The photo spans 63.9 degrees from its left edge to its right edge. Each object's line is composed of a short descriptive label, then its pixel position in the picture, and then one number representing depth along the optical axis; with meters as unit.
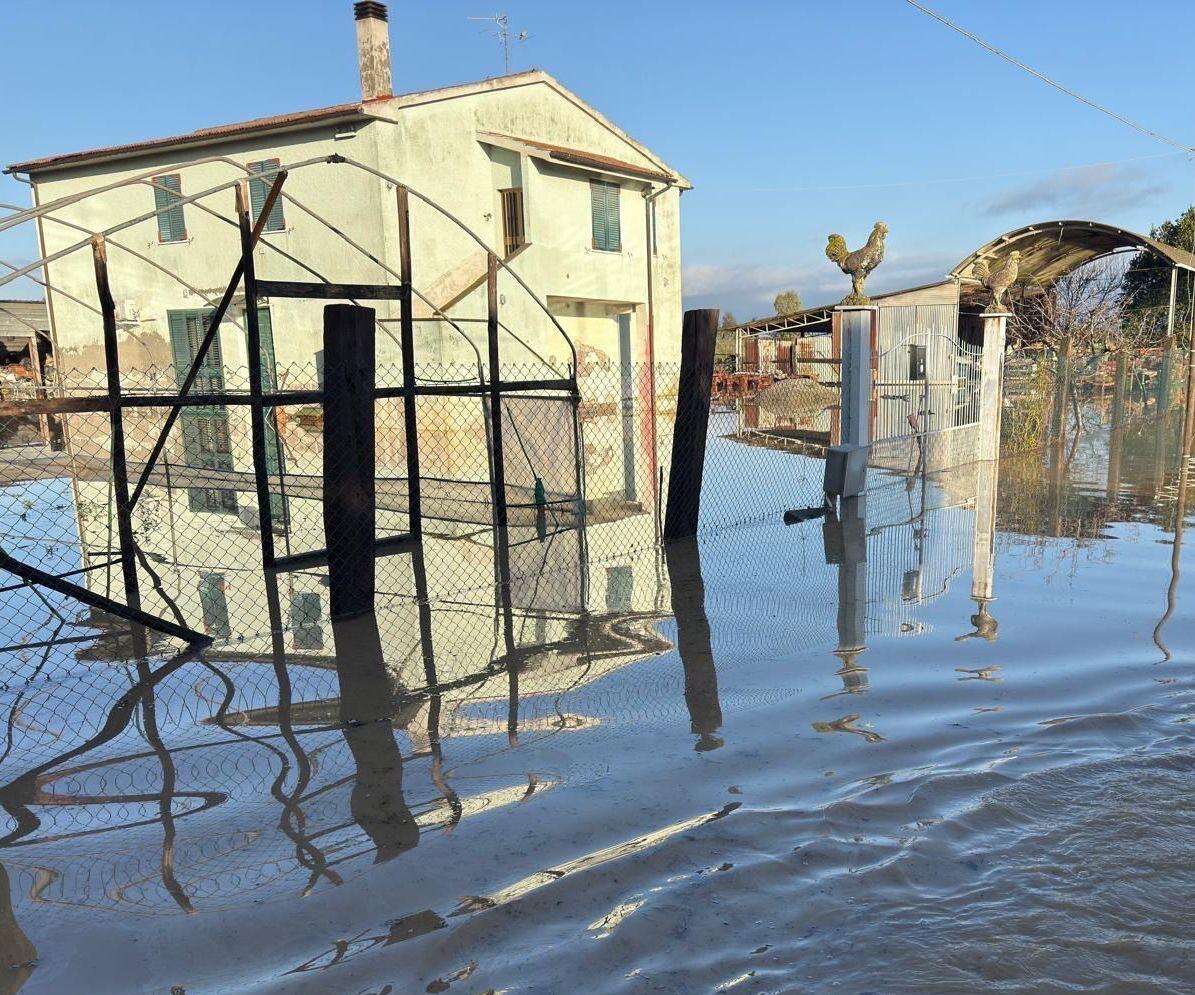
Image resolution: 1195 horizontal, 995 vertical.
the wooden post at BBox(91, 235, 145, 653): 6.75
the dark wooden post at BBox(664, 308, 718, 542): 8.89
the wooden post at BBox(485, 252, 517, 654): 8.87
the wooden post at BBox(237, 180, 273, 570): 7.15
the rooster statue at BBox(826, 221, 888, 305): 16.06
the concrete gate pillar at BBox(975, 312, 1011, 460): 14.02
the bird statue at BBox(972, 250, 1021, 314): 14.20
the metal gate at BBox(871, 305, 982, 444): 14.13
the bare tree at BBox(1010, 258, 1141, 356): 29.22
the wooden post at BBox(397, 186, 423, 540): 8.11
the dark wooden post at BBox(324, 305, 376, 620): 6.57
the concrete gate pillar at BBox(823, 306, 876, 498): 10.91
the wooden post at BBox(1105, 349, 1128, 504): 16.81
